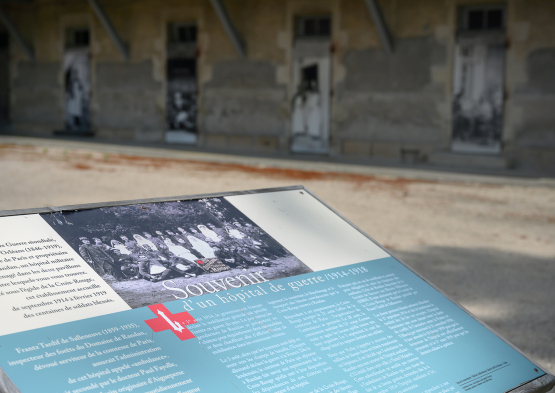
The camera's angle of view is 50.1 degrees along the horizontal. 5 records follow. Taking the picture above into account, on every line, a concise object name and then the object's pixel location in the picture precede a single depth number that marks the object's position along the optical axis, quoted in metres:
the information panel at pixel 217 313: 1.40
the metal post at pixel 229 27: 12.85
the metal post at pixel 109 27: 14.71
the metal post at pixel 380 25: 11.17
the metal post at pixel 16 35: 16.83
